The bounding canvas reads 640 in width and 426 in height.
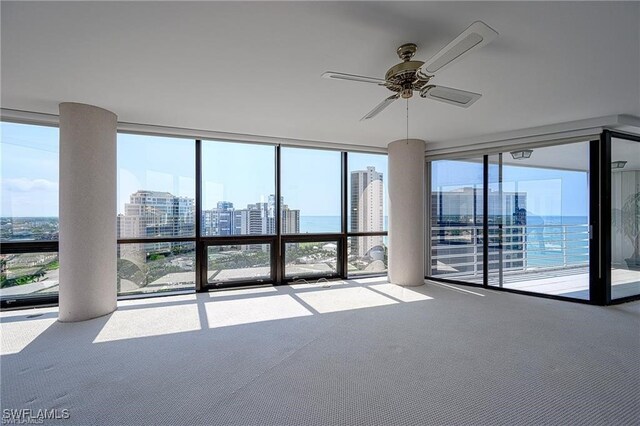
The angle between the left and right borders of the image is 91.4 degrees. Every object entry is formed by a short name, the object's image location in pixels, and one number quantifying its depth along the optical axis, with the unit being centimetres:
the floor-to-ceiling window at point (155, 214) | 436
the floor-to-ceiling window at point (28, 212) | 381
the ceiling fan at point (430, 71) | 169
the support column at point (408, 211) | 520
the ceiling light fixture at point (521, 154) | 462
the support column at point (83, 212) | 340
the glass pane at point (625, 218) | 421
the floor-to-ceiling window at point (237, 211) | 489
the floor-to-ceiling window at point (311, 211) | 537
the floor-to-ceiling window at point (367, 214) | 579
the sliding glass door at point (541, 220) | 430
